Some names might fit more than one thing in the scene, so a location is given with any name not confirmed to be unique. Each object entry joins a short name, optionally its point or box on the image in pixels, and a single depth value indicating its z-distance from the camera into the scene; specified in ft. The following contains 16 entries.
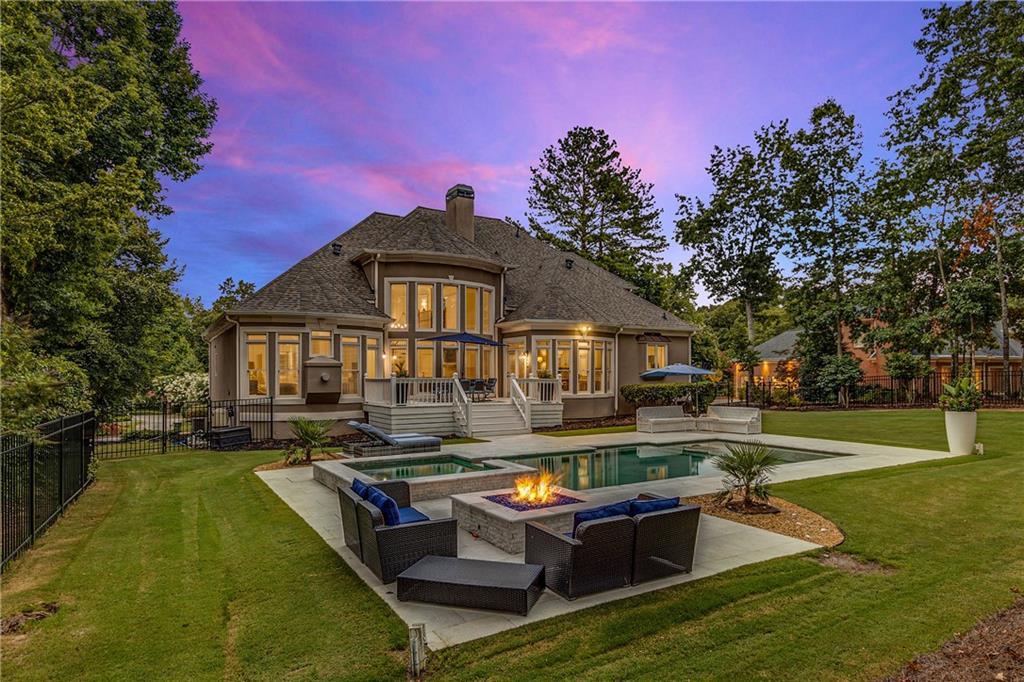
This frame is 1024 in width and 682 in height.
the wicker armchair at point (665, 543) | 16.80
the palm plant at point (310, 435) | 40.70
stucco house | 58.59
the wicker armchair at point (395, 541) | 17.03
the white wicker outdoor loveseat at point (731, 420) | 59.21
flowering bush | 96.53
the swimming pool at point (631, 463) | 36.27
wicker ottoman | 14.98
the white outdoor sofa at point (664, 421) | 60.23
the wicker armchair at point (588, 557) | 15.79
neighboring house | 104.09
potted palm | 42.34
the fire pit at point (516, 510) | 20.59
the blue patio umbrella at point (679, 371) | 63.51
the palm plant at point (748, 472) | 26.68
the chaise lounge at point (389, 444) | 39.52
